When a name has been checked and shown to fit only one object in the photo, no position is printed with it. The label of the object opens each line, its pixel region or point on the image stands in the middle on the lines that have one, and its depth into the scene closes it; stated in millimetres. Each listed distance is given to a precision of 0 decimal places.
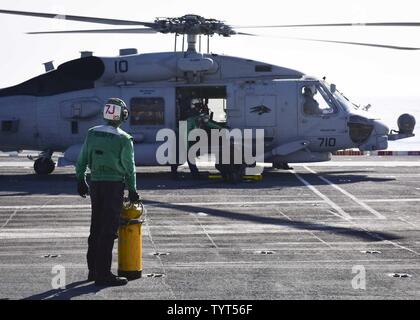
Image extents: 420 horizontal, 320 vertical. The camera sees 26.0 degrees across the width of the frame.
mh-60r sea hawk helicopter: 25453
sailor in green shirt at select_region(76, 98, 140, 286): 11195
